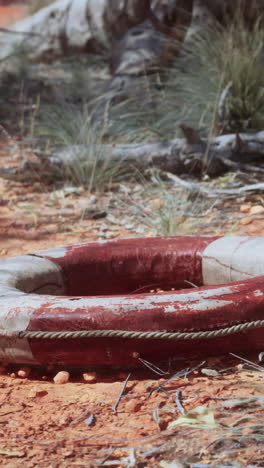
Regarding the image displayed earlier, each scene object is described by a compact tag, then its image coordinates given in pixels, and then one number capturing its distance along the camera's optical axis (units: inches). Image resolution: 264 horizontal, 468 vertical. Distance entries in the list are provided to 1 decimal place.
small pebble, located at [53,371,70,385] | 91.7
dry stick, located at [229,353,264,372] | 88.0
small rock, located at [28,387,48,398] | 88.5
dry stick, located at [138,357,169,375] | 89.6
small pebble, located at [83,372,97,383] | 91.2
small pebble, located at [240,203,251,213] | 166.6
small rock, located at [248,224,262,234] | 149.8
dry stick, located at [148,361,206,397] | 85.8
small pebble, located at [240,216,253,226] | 157.1
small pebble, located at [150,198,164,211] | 171.9
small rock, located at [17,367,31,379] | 95.0
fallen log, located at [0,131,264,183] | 188.5
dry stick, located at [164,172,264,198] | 174.1
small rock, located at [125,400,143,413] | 81.8
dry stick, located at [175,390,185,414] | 79.1
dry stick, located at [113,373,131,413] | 82.5
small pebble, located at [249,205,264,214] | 163.6
